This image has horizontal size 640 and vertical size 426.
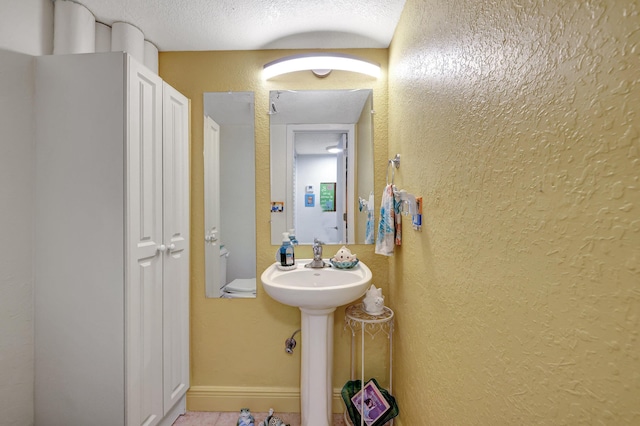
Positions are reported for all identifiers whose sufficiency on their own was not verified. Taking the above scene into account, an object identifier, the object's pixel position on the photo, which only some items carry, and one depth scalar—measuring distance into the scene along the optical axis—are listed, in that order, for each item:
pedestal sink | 1.32
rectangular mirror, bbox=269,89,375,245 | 1.78
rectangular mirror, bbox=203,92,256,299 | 1.78
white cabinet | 1.23
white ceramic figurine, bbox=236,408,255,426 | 1.57
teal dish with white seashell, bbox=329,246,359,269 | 1.63
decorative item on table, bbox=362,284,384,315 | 1.53
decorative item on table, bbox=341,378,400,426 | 1.44
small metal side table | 1.47
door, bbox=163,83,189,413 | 1.52
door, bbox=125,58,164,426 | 1.25
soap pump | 1.64
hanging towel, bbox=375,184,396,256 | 1.45
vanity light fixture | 1.62
